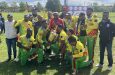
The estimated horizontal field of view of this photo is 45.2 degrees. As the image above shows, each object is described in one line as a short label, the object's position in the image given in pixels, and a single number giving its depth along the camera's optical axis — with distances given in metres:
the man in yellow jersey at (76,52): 4.55
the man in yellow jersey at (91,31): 5.10
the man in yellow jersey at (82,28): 5.26
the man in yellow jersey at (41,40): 5.13
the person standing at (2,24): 9.61
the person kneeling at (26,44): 5.10
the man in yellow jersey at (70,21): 5.64
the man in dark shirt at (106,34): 4.83
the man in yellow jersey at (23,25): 5.39
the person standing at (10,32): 5.33
